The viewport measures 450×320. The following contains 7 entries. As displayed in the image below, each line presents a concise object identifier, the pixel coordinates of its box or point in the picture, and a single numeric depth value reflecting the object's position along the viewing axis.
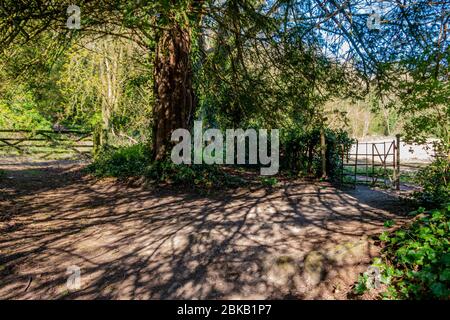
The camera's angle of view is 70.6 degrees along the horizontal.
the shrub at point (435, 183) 5.63
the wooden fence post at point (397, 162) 8.69
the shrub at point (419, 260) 2.90
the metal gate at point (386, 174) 8.74
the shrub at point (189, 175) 8.90
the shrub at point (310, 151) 10.52
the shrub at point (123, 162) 10.28
